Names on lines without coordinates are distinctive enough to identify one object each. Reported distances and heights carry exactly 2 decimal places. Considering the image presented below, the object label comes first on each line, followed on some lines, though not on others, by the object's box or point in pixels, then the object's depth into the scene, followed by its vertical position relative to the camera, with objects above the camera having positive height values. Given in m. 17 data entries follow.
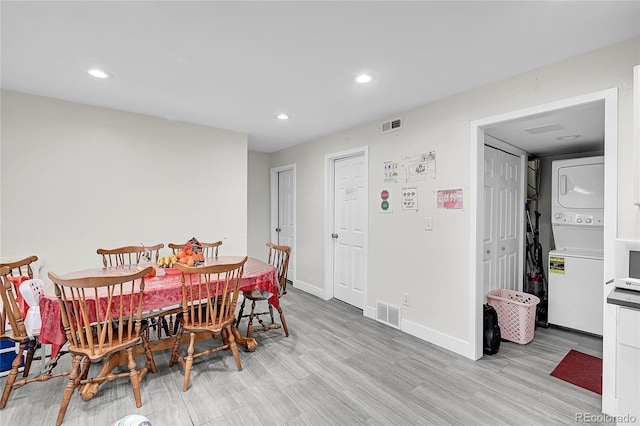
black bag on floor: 2.73 -1.15
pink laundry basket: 2.94 -1.08
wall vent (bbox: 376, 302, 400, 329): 3.30 -1.21
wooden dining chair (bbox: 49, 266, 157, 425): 1.77 -0.73
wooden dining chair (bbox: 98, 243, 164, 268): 2.97 -0.48
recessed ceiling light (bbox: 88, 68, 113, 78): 2.35 +1.15
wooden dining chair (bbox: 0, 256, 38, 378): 2.15 -0.71
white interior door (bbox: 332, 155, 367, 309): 3.98 -0.27
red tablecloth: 1.89 -0.63
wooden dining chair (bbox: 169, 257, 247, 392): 2.15 -0.79
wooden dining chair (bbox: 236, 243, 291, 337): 2.97 -0.88
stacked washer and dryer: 3.12 -0.40
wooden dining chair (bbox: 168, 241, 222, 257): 3.46 -0.43
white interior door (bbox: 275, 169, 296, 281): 5.19 -0.04
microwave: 1.73 -0.38
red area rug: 2.24 -1.34
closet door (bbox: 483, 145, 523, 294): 3.21 -0.09
